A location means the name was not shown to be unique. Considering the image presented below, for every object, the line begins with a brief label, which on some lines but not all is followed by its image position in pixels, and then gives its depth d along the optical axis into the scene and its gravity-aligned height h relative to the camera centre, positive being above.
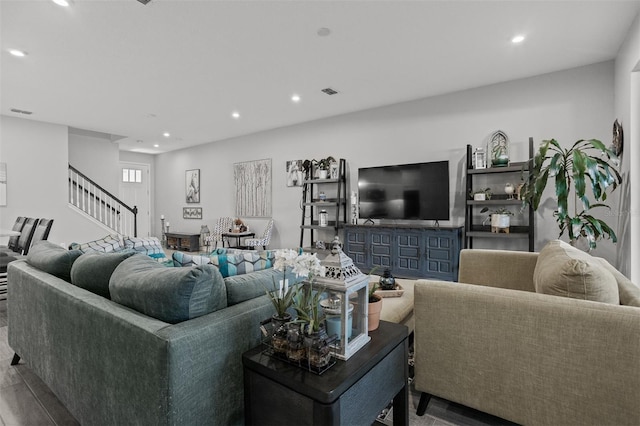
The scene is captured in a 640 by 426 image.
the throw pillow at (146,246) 2.63 -0.30
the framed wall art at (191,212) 8.22 -0.06
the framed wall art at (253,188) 6.85 +0.50
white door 8.91 +0.58
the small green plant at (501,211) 4.12 +0.00
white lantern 1.19 -0.37
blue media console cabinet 4.31 -0.55
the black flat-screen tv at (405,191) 4.61 +0.29
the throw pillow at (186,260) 1.65 -0.26
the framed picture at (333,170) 5.62 +0.71
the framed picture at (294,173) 6.32 +0.74
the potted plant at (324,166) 5.71 +0.79
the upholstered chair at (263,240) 6.29 -0.59
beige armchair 1.28 -0.64
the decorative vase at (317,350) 1.08 -0.48
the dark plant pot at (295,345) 1.13 -0.48
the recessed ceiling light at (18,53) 3.34 +1.65
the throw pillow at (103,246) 2.33 -0.26
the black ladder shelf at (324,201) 5.55 +0.17
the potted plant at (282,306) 1.20 -0.38
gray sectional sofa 1.12 -0.51
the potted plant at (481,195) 4.22 +0.21
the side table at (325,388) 1.00 -0.61
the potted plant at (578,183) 2.99 +0.27
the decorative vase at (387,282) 2.63 -0.59
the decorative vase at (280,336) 1.19 -0.47
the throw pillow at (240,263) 1.62 -0.27
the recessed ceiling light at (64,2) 2.56 +1.66
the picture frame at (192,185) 8.23 +0.65
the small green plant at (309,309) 1.17 -0.37
